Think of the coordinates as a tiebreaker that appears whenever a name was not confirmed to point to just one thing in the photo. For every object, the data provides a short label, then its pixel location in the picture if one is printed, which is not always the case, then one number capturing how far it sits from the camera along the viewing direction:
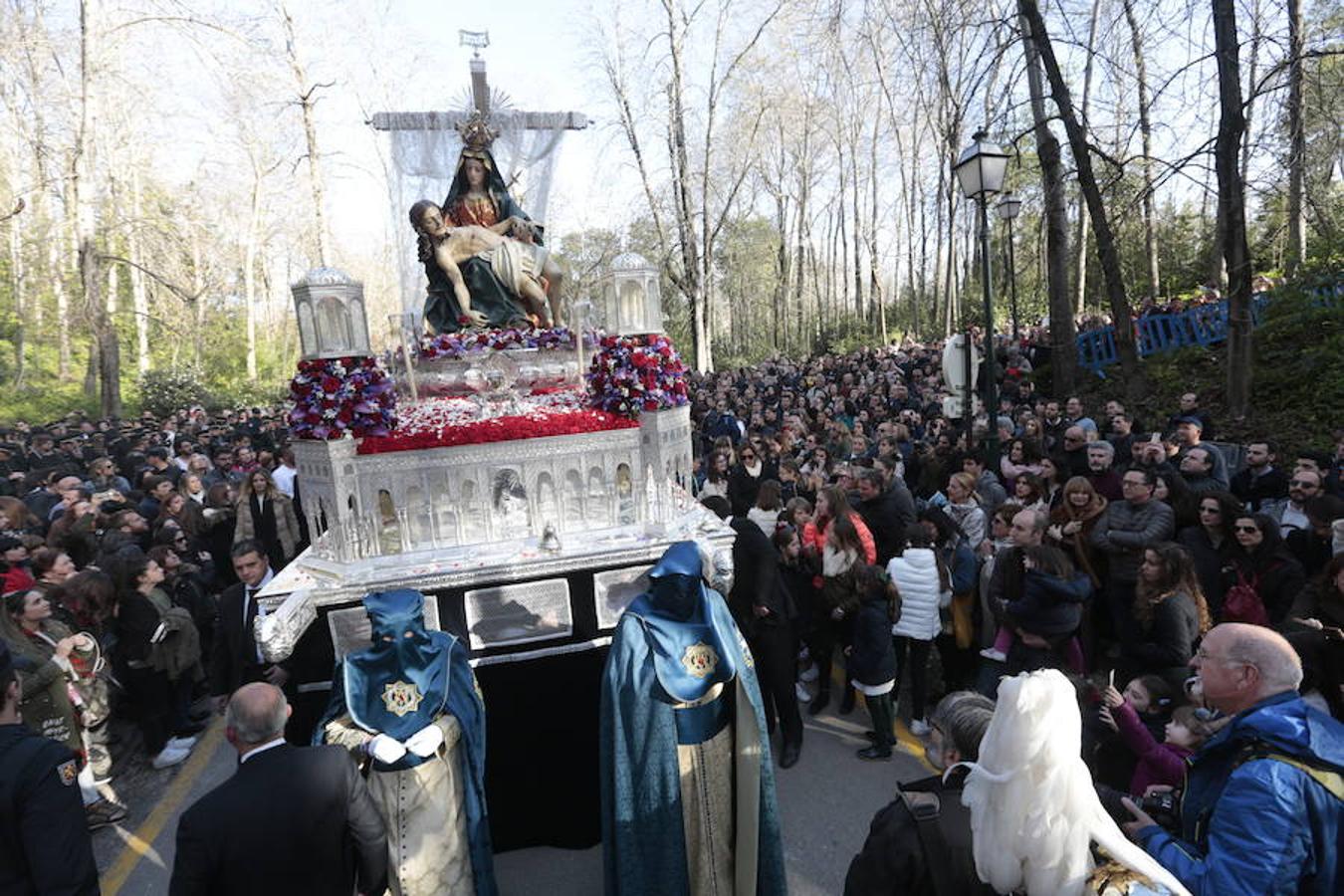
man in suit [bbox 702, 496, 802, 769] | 4.96
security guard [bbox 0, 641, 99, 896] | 2.40
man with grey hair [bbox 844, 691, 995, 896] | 2.01
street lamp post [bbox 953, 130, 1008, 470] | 7.53
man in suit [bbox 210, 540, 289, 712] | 4.97
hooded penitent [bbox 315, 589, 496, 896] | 3.29
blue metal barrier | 14.68
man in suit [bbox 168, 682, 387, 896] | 2.41
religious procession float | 4.40
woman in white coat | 5.17
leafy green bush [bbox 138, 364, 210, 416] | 24.48
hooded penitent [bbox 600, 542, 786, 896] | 3.40
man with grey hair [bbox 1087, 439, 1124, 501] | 6.72
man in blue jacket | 1.98
